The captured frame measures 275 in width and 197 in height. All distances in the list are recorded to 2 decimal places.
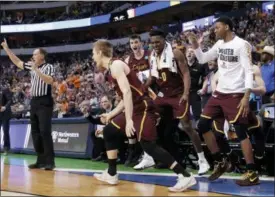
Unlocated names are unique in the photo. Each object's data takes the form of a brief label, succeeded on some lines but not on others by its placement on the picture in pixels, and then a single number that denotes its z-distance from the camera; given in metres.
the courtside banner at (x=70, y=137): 8.83
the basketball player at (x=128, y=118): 4.50
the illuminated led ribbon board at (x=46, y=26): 36.19
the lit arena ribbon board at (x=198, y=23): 23.88
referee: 6.50
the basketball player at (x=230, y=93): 4.81
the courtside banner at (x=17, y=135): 10.75
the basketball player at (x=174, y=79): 5.61
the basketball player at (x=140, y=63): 6.50
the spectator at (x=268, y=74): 5.87
